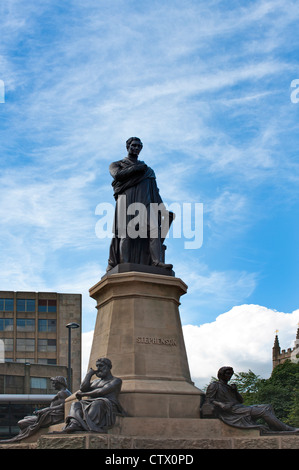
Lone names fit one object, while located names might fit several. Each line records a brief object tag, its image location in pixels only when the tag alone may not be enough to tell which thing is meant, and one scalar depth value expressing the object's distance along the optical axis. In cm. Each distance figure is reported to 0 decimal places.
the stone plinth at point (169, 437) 1073
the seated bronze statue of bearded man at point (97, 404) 1109
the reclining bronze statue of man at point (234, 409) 1233
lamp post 3306
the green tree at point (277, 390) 5625
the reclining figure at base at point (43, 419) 1350
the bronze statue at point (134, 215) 1444
